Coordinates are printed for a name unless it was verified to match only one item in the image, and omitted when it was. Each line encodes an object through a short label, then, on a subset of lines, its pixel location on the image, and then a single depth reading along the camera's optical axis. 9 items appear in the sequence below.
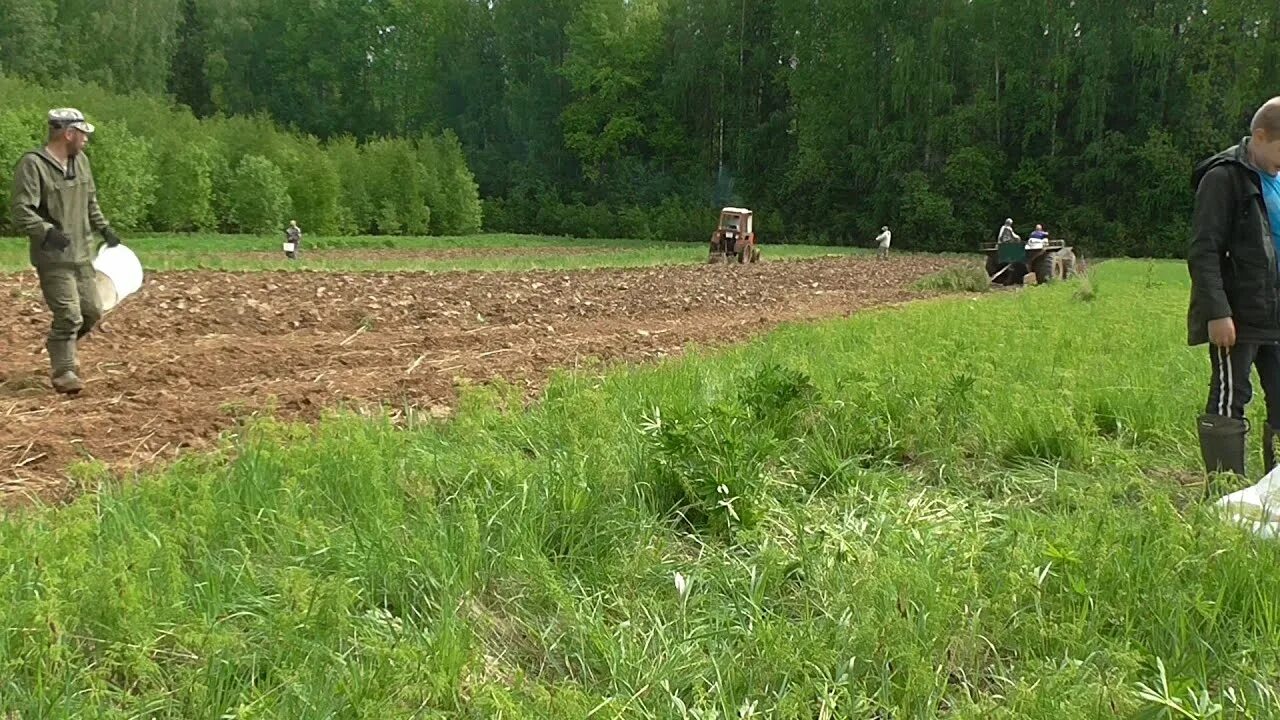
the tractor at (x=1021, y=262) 19.53
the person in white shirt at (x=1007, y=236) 20.59
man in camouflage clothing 5.99
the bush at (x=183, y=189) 32.88
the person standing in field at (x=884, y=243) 34.03
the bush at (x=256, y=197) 35.38
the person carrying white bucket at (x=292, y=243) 21.65
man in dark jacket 3.76
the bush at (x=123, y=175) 28.83
